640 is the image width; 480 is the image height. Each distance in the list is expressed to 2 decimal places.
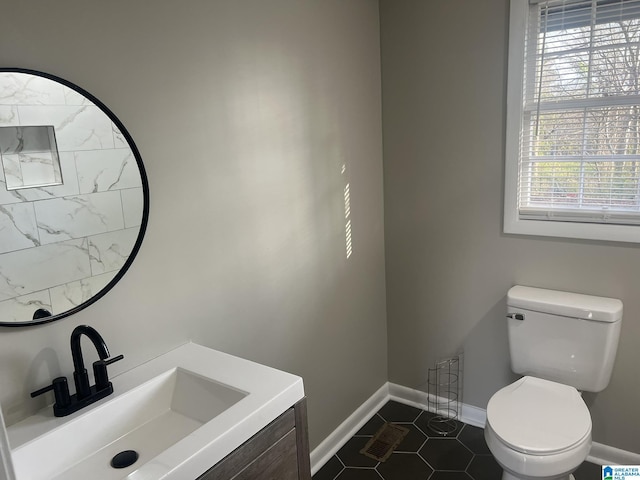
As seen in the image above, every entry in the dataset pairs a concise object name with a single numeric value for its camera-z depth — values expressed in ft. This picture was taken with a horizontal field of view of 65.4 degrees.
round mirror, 4.29
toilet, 5.94
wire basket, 9.18
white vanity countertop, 3.92
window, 6.95
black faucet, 4.51
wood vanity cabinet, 4.30
